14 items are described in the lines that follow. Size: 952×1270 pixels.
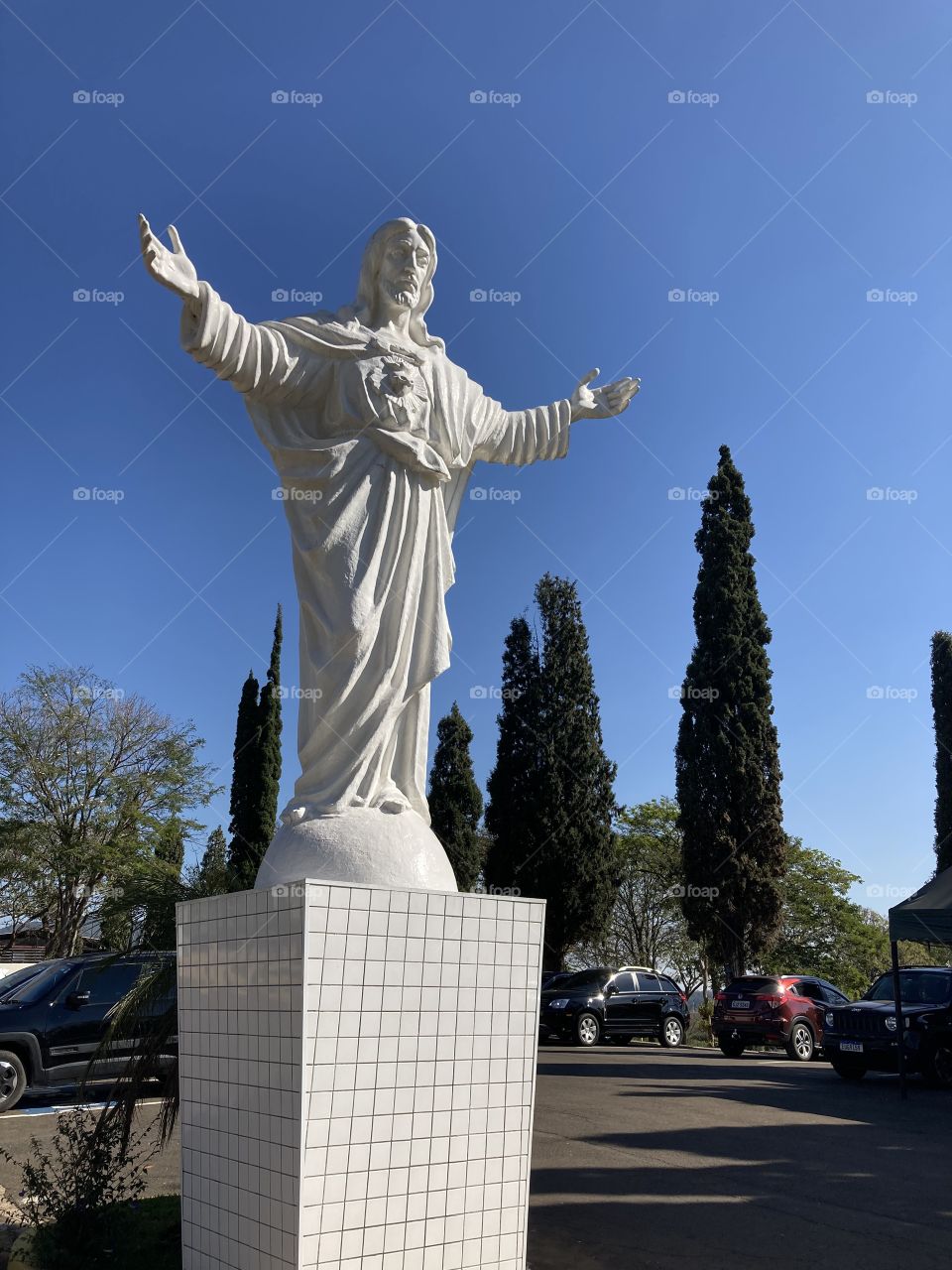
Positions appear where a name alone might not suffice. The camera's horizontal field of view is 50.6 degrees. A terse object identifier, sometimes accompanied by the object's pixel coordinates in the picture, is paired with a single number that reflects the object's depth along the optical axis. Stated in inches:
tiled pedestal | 143.1
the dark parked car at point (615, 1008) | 714.2
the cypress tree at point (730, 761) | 914.1
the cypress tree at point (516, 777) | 1065.5
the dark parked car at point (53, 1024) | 382.6
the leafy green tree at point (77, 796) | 936.3
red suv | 653.9
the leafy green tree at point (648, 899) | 1346.0
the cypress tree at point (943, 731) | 1143.0
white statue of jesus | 171.3
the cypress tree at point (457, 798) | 1173.7
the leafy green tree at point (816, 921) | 1323.8
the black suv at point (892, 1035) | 490.0
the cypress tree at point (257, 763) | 1008.2
